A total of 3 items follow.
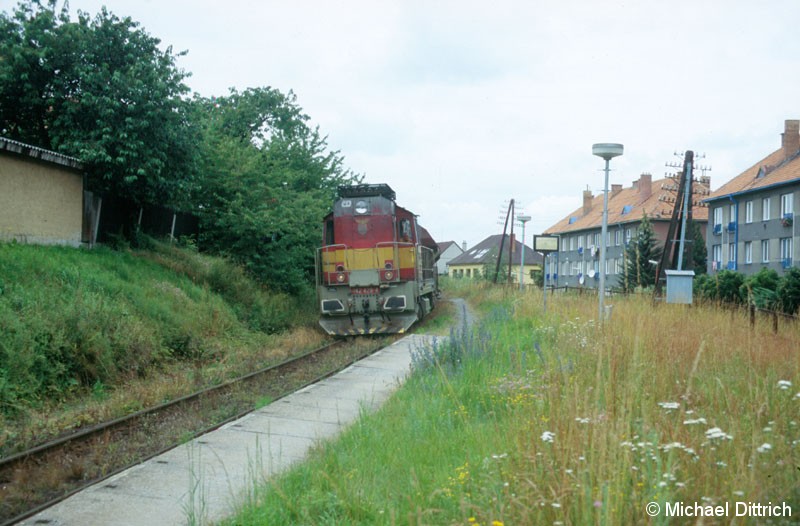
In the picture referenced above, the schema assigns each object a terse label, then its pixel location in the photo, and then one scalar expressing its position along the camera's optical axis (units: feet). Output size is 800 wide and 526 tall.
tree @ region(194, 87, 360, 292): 67.62
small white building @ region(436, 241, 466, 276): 416.46
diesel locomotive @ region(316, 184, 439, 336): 57.16
